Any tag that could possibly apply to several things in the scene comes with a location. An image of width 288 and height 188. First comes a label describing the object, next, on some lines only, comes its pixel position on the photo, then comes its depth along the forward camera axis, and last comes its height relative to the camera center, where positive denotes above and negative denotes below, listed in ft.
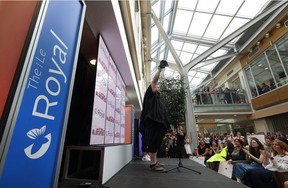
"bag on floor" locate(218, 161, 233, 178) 11.49 -1.80
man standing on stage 7.77 +1.09
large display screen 6.13 +1.90
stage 5.38 -1.29
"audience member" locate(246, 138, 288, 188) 8.57 -1.53
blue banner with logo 2.17 +0.69
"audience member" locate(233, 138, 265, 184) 9.56 -1.11
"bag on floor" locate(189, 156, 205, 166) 15.79 -1.45
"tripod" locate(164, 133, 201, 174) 9.17 +0.18
